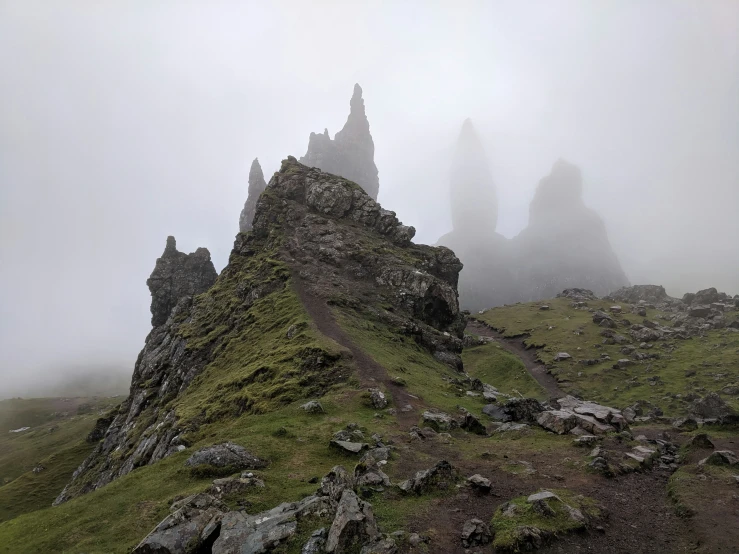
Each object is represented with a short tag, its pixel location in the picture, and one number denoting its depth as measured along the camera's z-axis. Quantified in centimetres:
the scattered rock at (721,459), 2333
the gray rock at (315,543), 1466
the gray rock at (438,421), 3233
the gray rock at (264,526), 1520
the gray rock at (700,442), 2748
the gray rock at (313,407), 3333
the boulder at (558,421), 3127
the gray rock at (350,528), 1448
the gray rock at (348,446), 2636
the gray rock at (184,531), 1560
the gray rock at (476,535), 1589
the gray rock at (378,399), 3516
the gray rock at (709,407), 3800
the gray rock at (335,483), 1875
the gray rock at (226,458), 2420
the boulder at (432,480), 2038
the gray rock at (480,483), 2058
